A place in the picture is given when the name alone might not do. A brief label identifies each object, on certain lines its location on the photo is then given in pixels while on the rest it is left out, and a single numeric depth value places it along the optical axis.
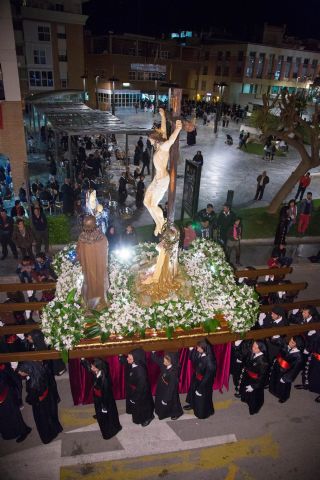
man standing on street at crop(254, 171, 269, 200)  17.64
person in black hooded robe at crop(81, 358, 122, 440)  6.02
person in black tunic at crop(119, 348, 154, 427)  6.13
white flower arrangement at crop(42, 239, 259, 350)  6.20
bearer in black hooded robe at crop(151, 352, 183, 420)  6.41
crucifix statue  5.86
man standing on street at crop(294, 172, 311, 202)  16.97
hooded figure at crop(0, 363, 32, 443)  5.95
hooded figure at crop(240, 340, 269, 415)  6.51
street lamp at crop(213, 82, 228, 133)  33.87
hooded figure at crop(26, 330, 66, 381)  6.43
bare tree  14.59
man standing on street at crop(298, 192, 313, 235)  13.57
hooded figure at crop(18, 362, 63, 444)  5.85
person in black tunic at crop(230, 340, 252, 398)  7.20
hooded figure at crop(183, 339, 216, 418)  6.32
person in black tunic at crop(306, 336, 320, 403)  7.15
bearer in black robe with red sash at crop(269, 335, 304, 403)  6.61
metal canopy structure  16.89
